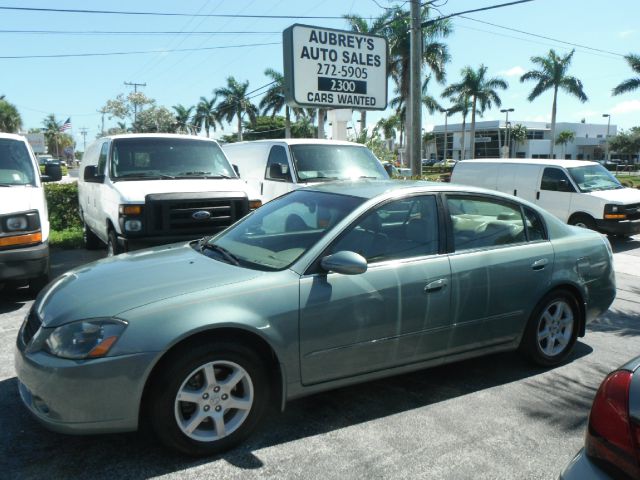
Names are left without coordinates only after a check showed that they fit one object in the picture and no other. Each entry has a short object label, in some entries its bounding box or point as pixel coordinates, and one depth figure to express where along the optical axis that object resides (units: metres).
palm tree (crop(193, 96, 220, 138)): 74.83
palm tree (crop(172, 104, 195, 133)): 75.73
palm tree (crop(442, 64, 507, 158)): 53.97
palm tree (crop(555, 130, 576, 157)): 82.98
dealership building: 81.56
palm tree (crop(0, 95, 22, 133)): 67.44
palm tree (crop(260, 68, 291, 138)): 56.77
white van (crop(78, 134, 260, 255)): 6.51
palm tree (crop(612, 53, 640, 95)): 36.84
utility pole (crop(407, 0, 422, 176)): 13.80
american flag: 53.25
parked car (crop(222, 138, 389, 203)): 8.70
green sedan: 2.84
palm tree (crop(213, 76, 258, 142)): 64.31
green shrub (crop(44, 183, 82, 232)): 12.38
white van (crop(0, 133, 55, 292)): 5.56
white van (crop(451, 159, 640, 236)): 10.85
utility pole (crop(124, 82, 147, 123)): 65.62
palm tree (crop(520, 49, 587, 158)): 46.56
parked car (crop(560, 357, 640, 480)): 1.77
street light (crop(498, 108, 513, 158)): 55.51
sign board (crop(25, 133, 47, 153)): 48.75
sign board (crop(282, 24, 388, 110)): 11.57
